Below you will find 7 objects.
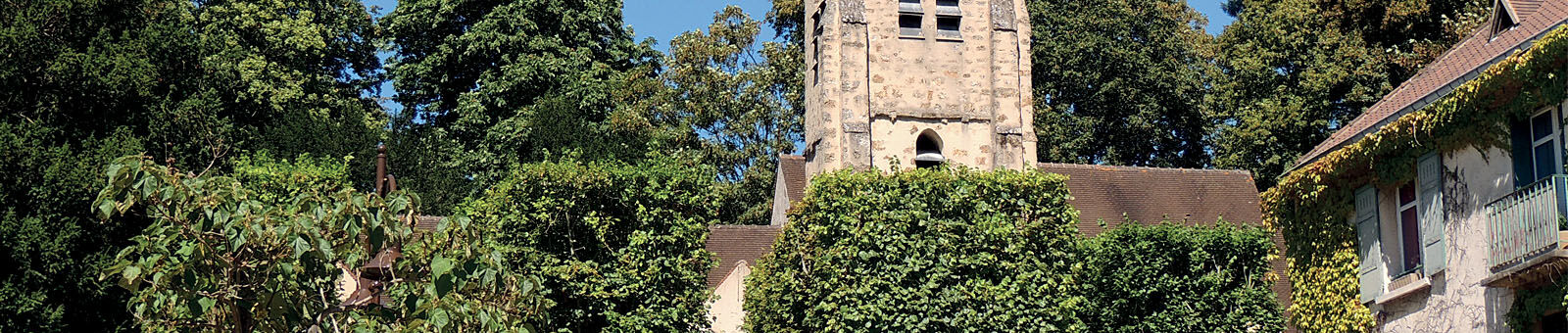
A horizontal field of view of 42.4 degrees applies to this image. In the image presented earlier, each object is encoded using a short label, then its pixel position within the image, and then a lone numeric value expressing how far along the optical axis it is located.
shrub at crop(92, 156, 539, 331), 15.23
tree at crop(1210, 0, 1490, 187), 38.50
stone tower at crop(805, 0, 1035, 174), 37.53
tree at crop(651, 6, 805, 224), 45.81
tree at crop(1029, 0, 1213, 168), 48.41
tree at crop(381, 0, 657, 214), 44.00
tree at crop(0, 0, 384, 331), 27.42
